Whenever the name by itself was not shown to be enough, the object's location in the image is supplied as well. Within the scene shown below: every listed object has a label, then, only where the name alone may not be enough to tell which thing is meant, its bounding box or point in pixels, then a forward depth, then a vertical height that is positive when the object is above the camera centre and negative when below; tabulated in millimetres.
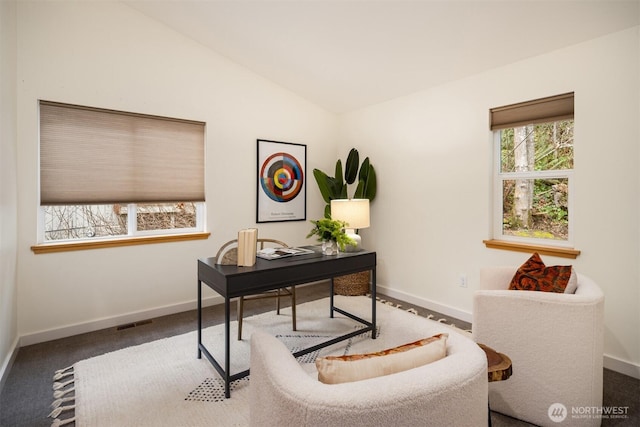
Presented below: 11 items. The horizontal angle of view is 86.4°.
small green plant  2684 -178
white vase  2711 -301
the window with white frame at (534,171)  2727 +343
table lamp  3211 -21
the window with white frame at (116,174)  2891 +324
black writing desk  2086 -446
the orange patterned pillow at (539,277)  1924 -396
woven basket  4055 -889
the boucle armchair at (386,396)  856 -498
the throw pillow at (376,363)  1001 -467
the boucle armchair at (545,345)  1693 -709
